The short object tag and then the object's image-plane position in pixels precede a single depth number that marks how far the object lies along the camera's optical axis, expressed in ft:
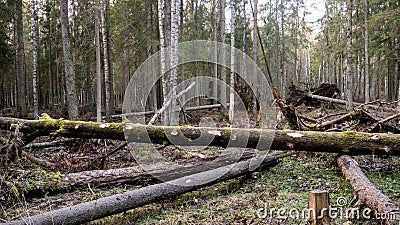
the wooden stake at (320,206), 10.30
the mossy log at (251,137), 19.66
